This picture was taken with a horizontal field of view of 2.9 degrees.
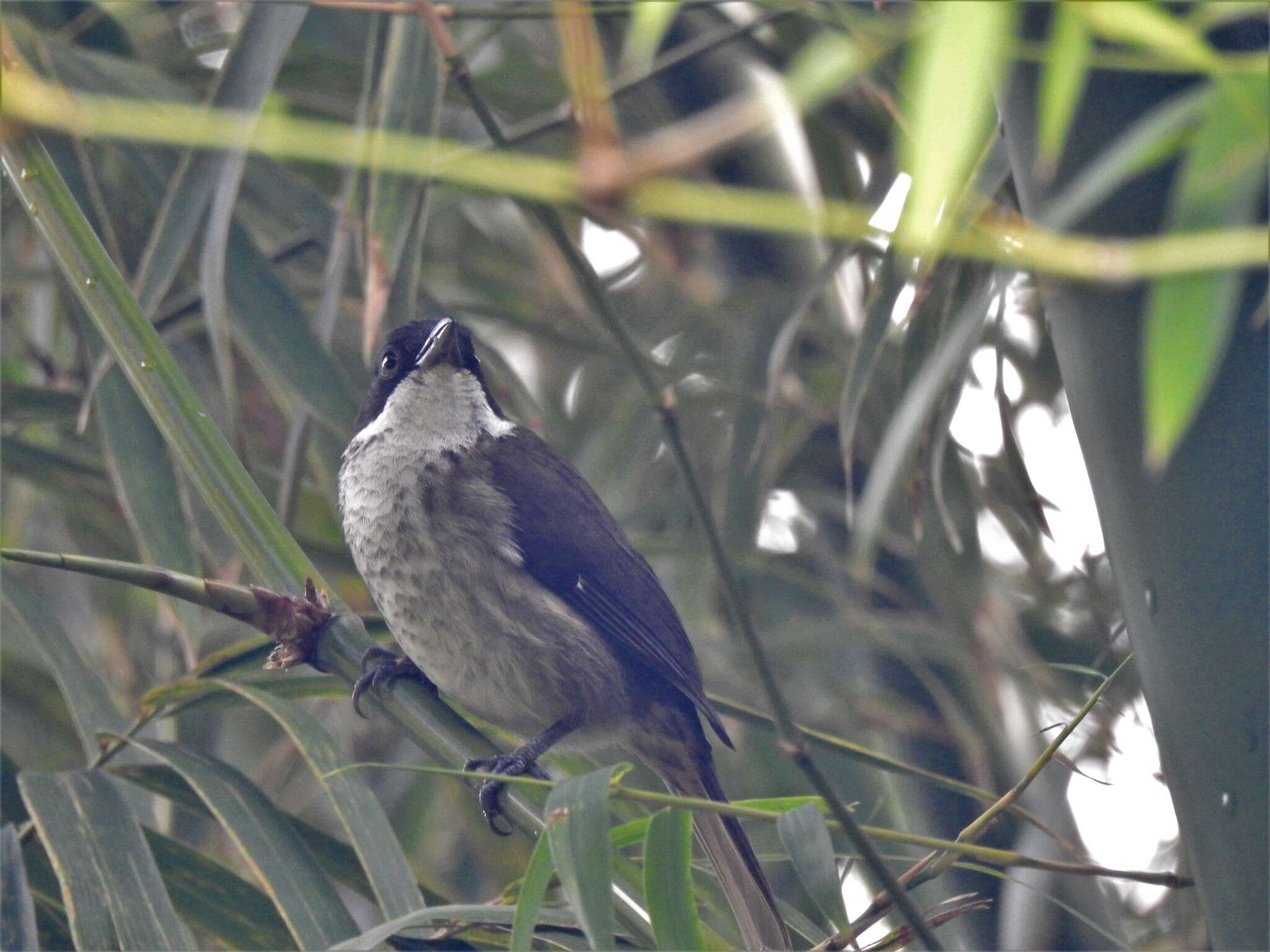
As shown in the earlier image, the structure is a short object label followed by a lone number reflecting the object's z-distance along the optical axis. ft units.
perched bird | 17.48
